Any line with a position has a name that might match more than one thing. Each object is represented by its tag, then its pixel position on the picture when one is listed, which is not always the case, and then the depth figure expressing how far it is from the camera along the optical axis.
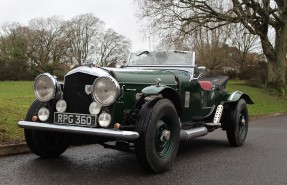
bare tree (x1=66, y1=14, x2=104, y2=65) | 55.57
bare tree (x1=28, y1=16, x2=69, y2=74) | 52.38
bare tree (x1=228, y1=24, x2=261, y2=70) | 50.19
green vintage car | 5.41
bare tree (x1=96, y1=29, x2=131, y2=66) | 58.56
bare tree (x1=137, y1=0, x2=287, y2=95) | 23.81
